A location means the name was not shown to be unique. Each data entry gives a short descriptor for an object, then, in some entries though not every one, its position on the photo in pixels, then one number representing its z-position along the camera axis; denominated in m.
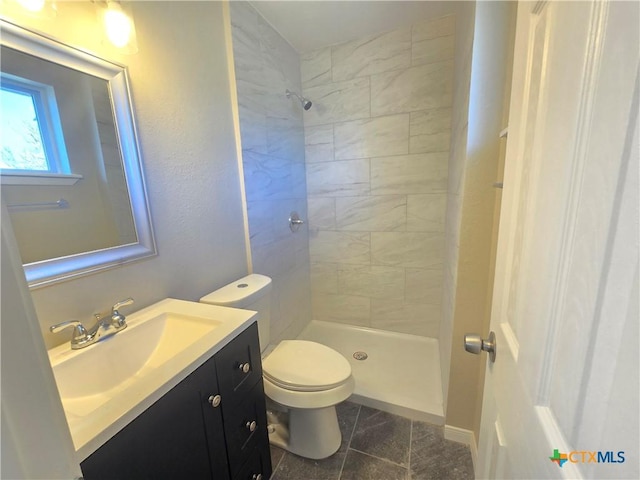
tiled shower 1.71
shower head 2.03
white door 0.26
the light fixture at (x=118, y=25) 0.90
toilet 1.24
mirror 0.76
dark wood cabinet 0.61
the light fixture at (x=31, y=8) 0.72
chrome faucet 0.83
